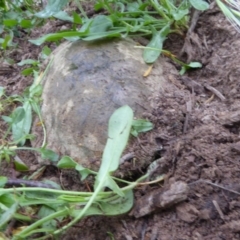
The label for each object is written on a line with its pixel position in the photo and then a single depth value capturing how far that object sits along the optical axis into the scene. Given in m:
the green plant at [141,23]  0.51
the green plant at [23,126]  0.48
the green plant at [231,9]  0.48
